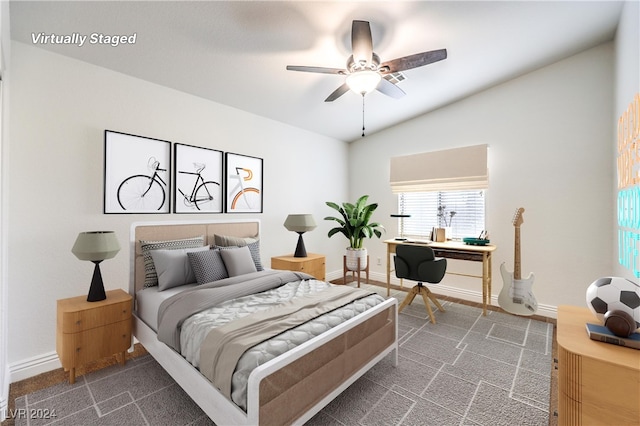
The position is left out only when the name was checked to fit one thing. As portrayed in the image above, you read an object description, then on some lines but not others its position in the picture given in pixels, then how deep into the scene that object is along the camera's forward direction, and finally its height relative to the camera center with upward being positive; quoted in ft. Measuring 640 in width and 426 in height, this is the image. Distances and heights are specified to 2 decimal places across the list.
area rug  5.63 -4.19
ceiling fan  6.35 +3.81
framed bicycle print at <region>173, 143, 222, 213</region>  9.77 +1.30
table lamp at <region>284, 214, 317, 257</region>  12.14 -0.47
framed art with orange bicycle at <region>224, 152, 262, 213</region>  11.25 +1.33
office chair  10.38 -2.01
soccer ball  4.26 -1.33
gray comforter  6.03 -2.06
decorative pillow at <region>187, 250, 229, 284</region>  8.09 -1.59
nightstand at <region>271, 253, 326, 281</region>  11.44 -2.15
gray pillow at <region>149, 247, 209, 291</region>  7.95 -1.61
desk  10.83 -1.61
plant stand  14.78 -3.09
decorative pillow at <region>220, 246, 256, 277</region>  8.70 -1.54
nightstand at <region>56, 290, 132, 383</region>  6.54 -2.92
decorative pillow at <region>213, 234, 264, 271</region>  9.99 -1.10
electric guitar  10.13 -2.85
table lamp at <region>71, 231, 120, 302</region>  6.86 -0.92
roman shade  12.28 +2.18
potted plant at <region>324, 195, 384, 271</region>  14.19 -0.72
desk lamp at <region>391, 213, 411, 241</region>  15.31 -0.78
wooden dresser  3.64 -2.37
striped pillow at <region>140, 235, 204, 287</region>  8.39 -1.15
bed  4.34 -3.01
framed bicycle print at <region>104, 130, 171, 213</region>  8.29 +1.30
